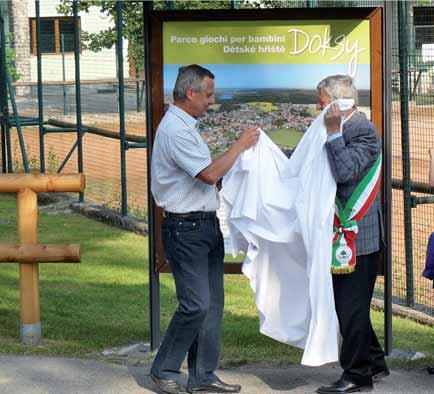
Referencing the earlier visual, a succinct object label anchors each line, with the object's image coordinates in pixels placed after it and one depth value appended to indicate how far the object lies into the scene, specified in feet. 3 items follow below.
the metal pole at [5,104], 44.27
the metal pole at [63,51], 60.95
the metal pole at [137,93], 47.74
